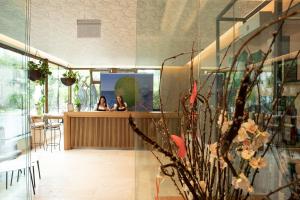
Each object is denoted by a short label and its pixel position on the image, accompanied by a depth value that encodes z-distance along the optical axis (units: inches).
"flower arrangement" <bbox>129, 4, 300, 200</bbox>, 22.4
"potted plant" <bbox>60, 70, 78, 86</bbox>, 252.0
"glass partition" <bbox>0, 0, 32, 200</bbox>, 106.0
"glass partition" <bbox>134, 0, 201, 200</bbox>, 95.6
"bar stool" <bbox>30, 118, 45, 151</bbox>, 235.2
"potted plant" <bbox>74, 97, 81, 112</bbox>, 248.3
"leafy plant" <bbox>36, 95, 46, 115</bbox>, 261.7
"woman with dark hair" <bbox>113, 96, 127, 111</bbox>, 241.1
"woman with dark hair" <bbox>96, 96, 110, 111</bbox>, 242.4
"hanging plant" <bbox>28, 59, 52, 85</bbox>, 190.3
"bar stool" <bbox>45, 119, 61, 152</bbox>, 254.4
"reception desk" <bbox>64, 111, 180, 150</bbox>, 234.6
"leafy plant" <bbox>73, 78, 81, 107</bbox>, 367.3
